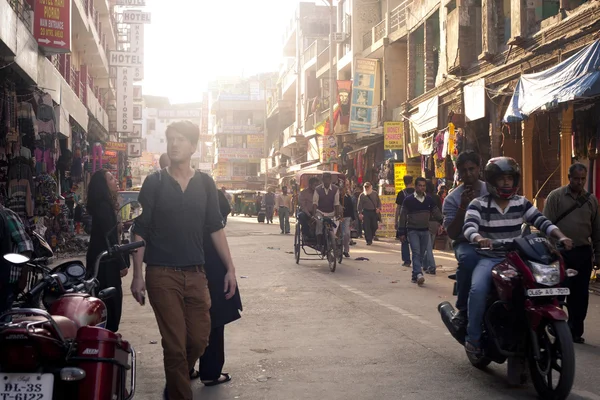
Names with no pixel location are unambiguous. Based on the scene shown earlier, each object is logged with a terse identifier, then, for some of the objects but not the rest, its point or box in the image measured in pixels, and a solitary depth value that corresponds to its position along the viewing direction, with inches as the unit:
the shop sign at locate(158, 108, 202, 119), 5270.7
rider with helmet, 228.2
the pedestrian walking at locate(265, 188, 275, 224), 1560.0
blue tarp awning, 458.9
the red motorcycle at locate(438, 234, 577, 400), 200.5
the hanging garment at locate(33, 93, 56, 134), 606.2
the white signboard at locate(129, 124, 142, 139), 2378.8
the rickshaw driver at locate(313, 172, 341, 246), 610.5
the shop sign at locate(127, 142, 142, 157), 2506.8
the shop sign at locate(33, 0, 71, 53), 661.9
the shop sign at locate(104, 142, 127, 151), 1483.8
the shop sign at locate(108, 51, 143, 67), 1609.3
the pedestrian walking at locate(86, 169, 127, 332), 293.1
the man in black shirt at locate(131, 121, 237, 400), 182.5
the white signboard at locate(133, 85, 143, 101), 3455.5
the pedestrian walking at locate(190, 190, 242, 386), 223.0
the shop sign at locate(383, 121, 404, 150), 1104.8
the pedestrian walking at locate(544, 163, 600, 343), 309.1
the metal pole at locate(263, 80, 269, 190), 2916.3
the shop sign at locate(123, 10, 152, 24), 1669.5
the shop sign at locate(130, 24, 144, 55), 1668.3
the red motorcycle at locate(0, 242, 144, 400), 140.5
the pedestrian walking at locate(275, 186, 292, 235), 1121.6
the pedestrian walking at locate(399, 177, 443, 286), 514.9
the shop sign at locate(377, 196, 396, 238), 1002.1
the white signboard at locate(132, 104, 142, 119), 2412.5
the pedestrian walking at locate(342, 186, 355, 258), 705.0
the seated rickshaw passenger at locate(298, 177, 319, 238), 620.7
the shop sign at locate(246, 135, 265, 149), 3499.0
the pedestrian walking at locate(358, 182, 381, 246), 893.2
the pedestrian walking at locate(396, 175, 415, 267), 573.6
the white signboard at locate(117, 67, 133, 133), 1644.9
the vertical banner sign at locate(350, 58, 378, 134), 1212.5
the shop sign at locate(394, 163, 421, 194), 1050.7
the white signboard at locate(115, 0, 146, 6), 1658.5
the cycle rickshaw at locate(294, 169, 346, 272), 573.2
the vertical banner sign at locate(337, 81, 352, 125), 1373.0
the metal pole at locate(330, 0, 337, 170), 1502.2
